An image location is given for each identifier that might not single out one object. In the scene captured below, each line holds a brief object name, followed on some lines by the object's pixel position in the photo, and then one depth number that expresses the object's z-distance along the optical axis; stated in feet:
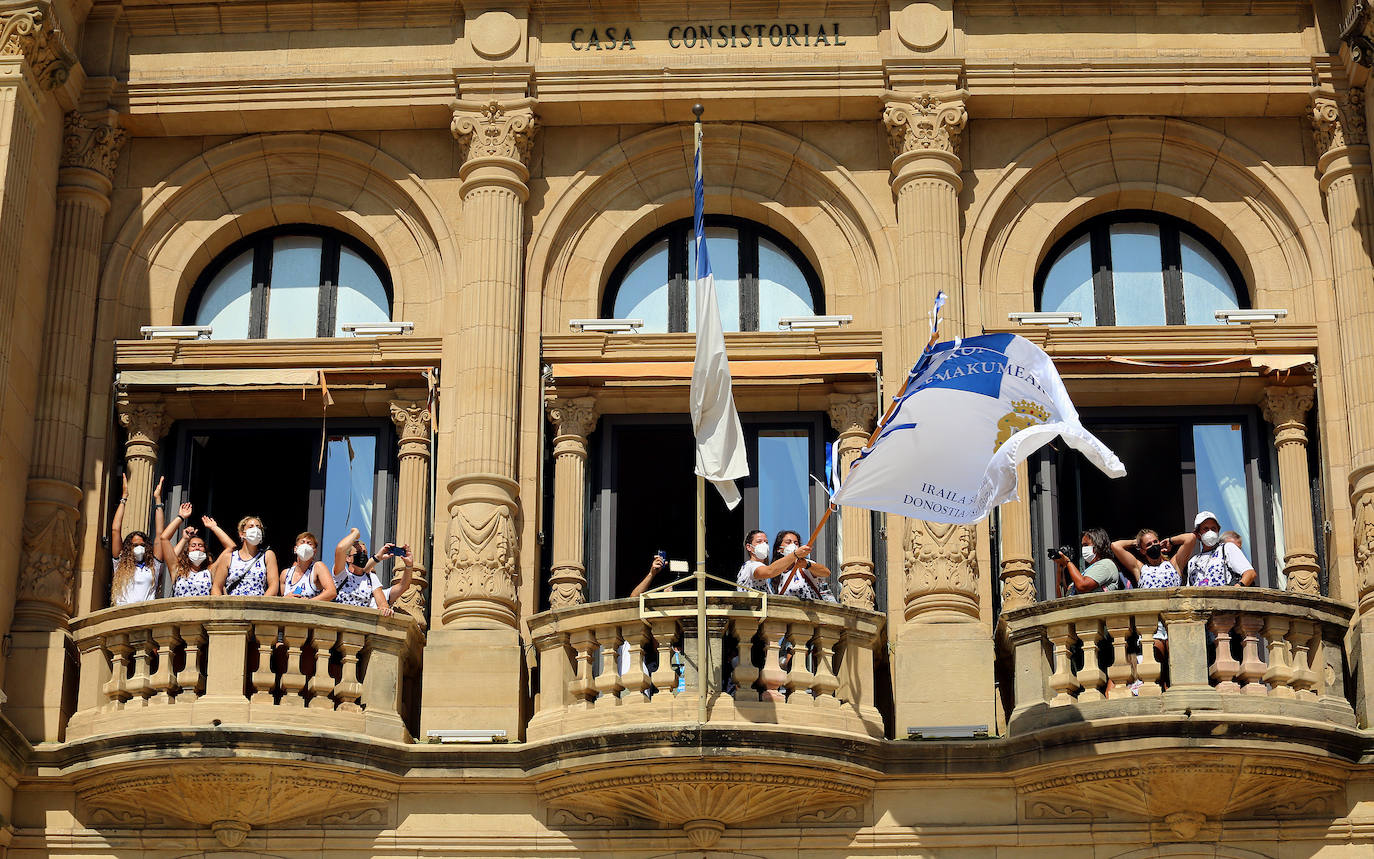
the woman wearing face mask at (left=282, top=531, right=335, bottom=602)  82.07
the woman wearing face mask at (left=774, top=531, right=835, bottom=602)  81.25
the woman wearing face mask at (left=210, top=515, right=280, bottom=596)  81.51
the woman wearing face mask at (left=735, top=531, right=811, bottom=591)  80.12
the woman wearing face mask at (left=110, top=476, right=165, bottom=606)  83.30
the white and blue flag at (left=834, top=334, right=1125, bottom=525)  76.74
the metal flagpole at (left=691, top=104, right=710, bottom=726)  76.02
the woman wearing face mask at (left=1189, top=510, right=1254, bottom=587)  81.15
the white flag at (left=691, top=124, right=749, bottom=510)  79.30
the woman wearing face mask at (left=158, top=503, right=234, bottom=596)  82.33
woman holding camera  81.97
